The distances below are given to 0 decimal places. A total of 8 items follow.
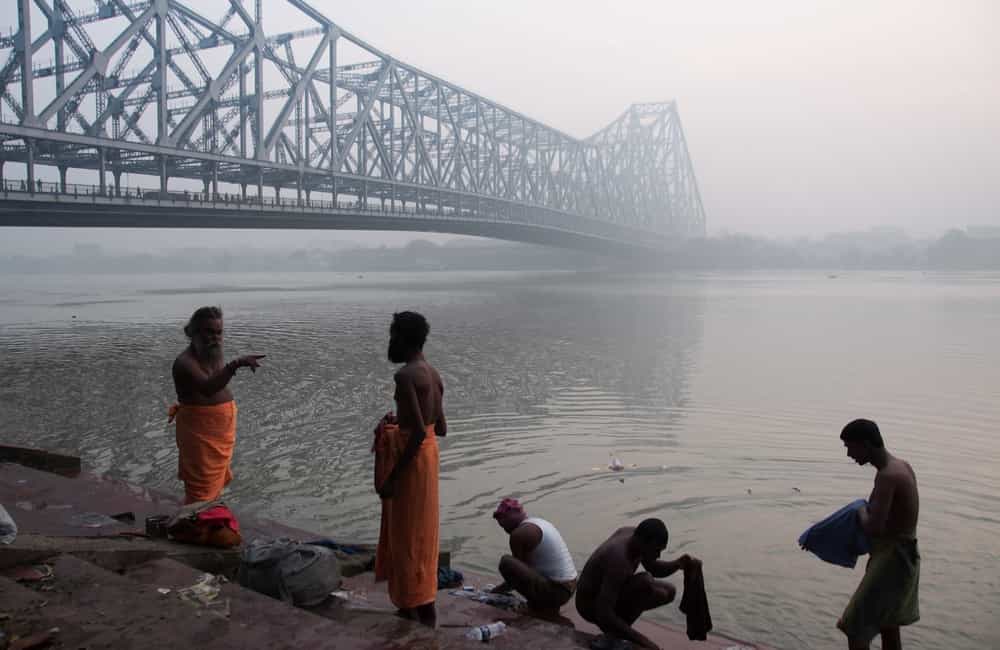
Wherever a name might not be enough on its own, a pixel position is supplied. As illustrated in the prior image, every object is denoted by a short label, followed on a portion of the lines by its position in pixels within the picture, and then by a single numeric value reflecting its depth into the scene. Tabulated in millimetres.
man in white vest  3838
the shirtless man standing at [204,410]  4191
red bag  3854
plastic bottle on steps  3348
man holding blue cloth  3236
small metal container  3969
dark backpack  3480
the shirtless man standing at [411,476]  3146
